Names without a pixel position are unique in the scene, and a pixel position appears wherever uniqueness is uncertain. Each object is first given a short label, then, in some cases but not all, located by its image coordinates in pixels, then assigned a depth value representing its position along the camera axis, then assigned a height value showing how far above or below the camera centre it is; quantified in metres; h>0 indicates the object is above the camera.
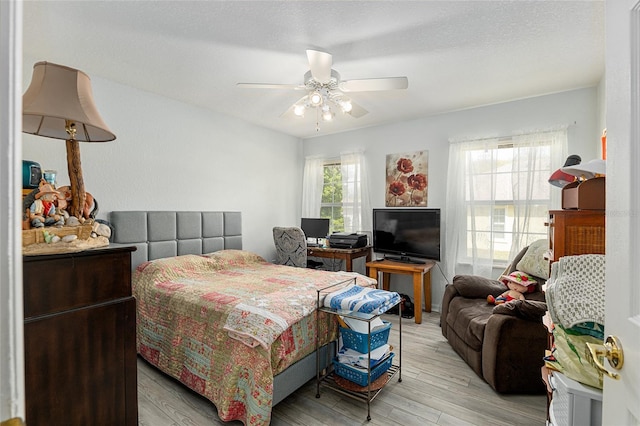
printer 4.09 -0.39
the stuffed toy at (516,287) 2.59 -0.66
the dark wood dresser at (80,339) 1.05 -0.50
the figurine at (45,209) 1.09 +0.01
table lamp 1.11 +0.41
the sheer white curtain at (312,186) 4.91 +0.43
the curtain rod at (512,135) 3.09 +0.88
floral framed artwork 4.02 +0.45
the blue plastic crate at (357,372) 2.02 -1.11
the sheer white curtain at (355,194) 4.46 +0.27
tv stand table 3.48 -0.75
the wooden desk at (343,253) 3.98 -0.57
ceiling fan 2.11 +1.01
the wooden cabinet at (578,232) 1.32 -0.09
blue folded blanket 1.93 -0.59
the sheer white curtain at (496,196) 3.24 +0.19
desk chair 3.88 -0.45
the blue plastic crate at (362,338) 2.06 -0.90
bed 1.75 -0.71
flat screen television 3.72 -0.28
